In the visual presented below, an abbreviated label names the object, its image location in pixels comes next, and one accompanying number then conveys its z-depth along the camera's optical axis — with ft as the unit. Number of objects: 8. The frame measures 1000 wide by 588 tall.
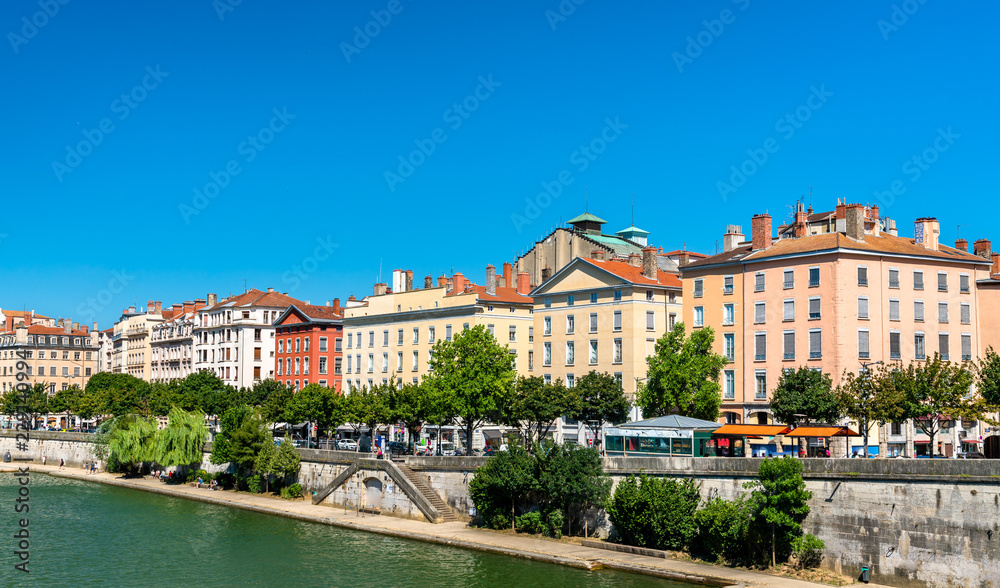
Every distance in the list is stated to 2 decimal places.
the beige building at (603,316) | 245.86
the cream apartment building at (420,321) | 294.15
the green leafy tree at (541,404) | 230.68
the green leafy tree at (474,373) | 222.28
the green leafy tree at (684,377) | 211.20
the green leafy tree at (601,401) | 231.30
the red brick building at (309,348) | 354.74
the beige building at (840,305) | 206.80
